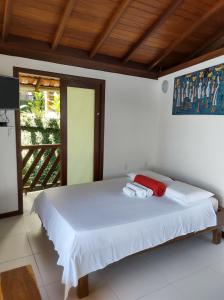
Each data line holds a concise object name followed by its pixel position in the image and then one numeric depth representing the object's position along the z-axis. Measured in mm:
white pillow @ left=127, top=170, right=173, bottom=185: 2932
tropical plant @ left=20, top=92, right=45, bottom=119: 5070
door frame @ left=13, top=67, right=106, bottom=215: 2998
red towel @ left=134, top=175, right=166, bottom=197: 2549
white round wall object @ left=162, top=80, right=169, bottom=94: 3705
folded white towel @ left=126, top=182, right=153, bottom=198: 2480
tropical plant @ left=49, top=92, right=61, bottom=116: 5176
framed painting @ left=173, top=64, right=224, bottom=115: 2793
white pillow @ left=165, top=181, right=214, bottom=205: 2336
